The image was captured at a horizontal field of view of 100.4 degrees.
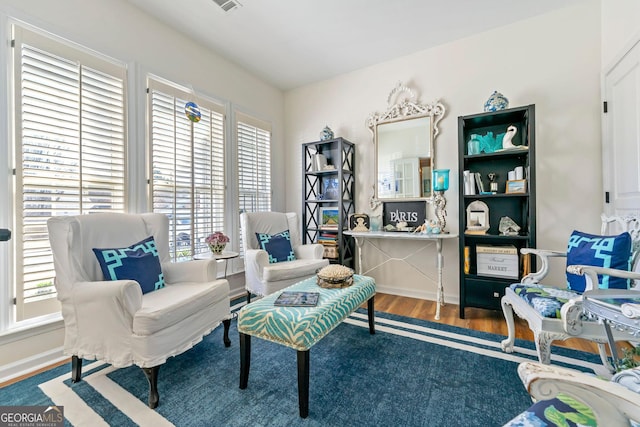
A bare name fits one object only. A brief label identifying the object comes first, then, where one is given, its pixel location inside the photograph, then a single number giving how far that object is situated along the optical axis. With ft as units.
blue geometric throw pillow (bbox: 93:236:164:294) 5.45
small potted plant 8.61
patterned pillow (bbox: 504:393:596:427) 2.13
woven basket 6.15
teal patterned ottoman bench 4.23
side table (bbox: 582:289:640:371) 2.88
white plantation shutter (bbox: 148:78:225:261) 8.20
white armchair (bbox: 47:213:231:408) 4.64
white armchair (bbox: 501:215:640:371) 4.33
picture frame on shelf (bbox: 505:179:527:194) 7.61
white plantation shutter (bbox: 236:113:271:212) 11.00
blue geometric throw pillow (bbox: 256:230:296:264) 9.23
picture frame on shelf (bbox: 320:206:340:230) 11.18
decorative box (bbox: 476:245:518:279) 7.59
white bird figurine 7.81
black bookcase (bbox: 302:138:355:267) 10.62
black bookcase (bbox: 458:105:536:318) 7.38
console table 8.23
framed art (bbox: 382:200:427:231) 9.97
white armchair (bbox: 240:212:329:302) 8.12
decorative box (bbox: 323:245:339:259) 10.70
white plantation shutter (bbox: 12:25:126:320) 5.76
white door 6.03
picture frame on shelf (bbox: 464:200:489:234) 8.38
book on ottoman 4.99
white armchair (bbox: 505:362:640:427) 1.97
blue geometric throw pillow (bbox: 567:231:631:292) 5.04
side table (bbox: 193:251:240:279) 8.45
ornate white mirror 9.73
